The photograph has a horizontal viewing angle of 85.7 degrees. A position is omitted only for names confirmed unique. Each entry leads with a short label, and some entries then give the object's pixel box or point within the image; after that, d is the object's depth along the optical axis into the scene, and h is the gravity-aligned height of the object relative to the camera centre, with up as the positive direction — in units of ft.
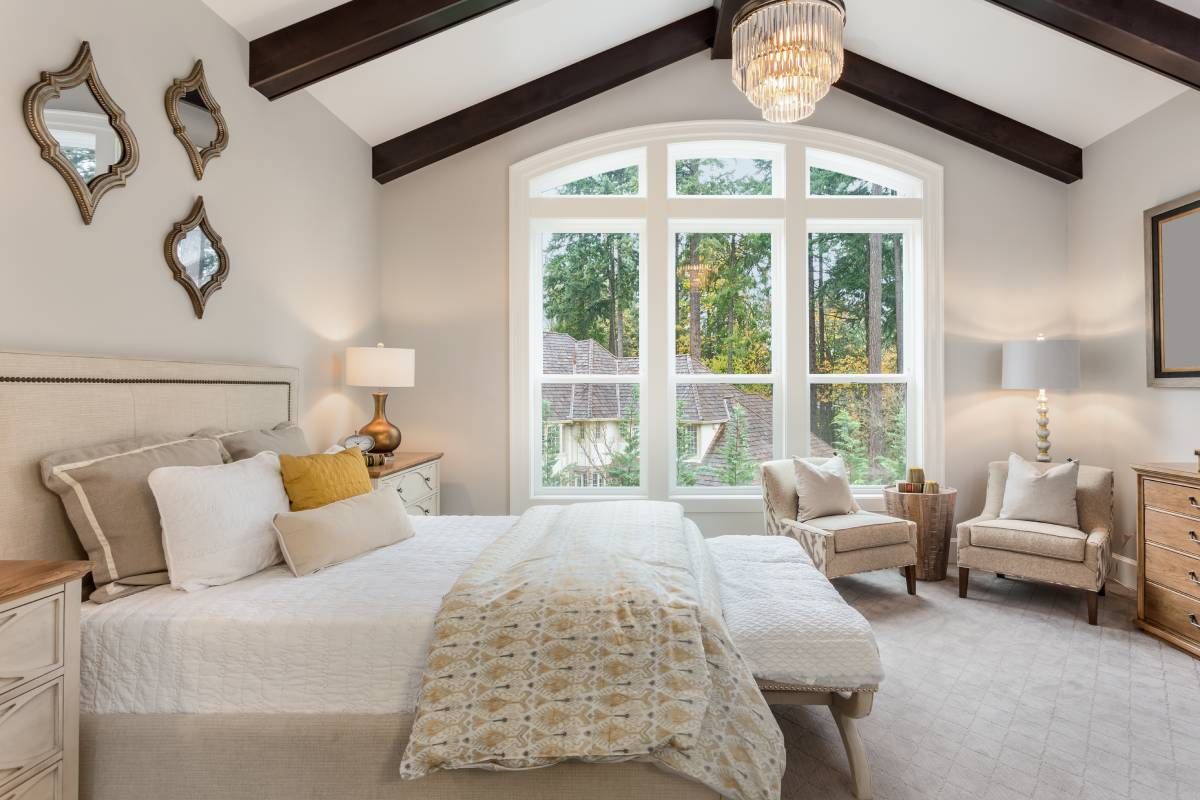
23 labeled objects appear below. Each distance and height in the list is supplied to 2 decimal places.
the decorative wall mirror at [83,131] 6.21 +2.83
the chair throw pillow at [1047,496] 11.78 -1.71
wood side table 12.89 -2.39
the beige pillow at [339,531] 6.61 -1.36
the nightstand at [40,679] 4.33 -1.92
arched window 14.74 +1.60
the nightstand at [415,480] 10.57 -1.33
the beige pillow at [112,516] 5.92 -1.01
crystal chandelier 7.07 +3.97
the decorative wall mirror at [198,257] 8.01 +1.95
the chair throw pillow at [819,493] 12.24 -1.68
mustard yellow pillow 7.43 -0.88
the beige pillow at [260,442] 7.79 -0.45
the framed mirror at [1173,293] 10.99 +1.94
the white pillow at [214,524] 6.02 -1.14
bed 5.31 -2.32
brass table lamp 11.48 +0.59
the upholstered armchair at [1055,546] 10.80 -2.48
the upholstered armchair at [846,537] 11.43 -2.40
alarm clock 10.87 -0.62
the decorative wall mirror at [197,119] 8.02 +3.73
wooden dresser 9.47 -2.30
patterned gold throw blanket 4.88 -2.22
